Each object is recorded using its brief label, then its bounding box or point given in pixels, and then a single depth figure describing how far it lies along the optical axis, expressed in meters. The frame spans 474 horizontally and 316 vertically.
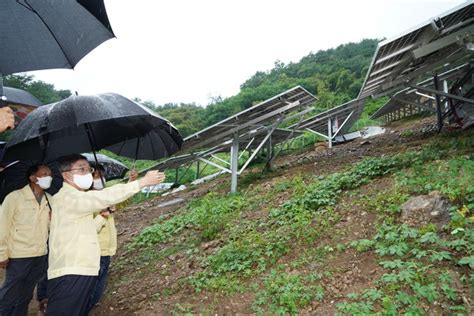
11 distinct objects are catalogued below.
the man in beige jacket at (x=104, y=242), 3.49
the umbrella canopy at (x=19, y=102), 4.13
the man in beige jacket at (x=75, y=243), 2.33
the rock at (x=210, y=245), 5.07
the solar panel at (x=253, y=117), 7.62
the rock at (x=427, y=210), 3.65
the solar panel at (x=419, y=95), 10.18
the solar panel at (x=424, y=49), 4.63
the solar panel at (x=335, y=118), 13.94
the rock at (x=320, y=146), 15.12
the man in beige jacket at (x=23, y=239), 3.10
